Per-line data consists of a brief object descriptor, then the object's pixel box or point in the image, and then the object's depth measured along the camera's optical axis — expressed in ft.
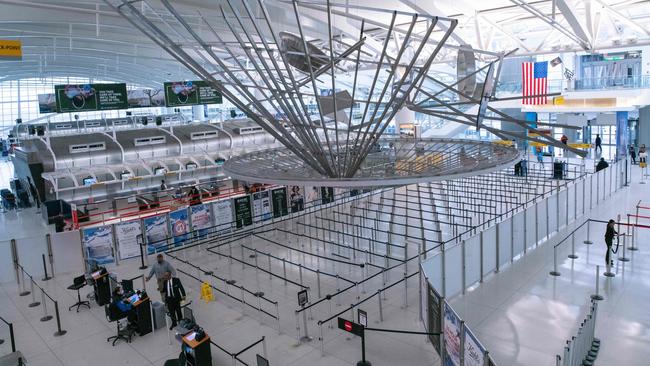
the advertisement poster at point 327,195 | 78.64
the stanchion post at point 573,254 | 50.58
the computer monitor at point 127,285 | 43.19
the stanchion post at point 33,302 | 46.29
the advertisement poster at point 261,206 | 69.92
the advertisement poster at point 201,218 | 63.26
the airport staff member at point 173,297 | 38.81
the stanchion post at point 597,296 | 40.07
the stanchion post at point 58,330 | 39.29
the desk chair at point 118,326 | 37.86
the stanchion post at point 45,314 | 42.88
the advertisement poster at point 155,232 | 58.65
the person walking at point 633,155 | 109.50
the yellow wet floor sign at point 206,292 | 43.98
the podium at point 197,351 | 31.12
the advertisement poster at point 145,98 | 113.91
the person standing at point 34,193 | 88.17
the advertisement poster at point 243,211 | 67.62
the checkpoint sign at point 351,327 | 30.66
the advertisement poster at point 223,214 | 65.77
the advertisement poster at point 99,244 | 55.11
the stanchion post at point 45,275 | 53.03
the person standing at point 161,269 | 42.52
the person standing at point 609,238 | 47.06
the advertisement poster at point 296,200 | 74.79
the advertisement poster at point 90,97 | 85.46
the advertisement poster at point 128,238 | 56.85
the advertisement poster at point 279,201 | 72.31
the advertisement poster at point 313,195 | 77.59
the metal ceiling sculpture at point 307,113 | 36.19
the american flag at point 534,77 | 110.01
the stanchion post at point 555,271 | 46.50
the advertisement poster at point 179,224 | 60.90
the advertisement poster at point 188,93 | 97.30
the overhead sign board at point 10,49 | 67.68
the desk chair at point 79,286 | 43.82
